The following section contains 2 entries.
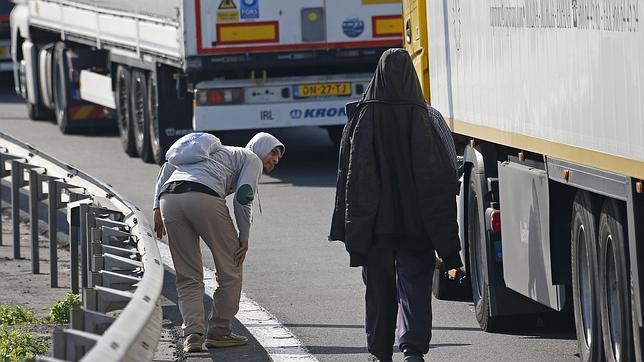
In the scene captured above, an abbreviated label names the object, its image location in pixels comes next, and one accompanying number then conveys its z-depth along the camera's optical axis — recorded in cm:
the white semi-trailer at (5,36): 7081
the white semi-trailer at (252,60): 3959
